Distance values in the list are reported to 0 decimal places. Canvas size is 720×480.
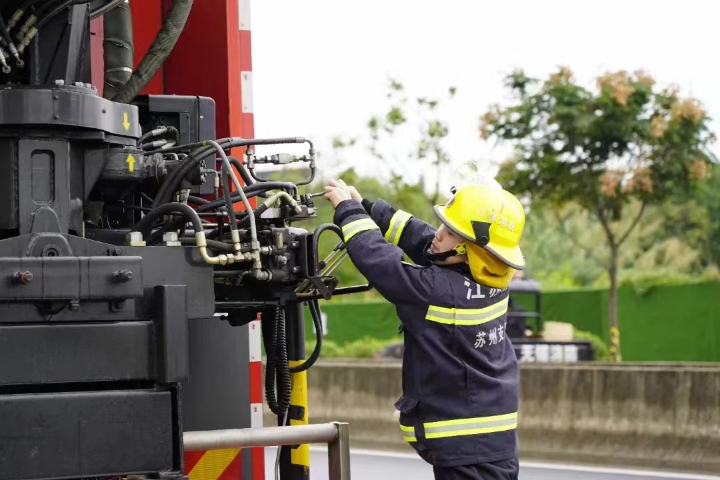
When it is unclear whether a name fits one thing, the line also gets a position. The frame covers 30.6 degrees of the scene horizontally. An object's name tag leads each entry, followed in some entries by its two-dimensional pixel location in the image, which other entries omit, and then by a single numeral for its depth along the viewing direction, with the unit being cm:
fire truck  354
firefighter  452
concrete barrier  1105
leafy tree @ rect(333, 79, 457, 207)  2539
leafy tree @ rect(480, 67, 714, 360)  1878
